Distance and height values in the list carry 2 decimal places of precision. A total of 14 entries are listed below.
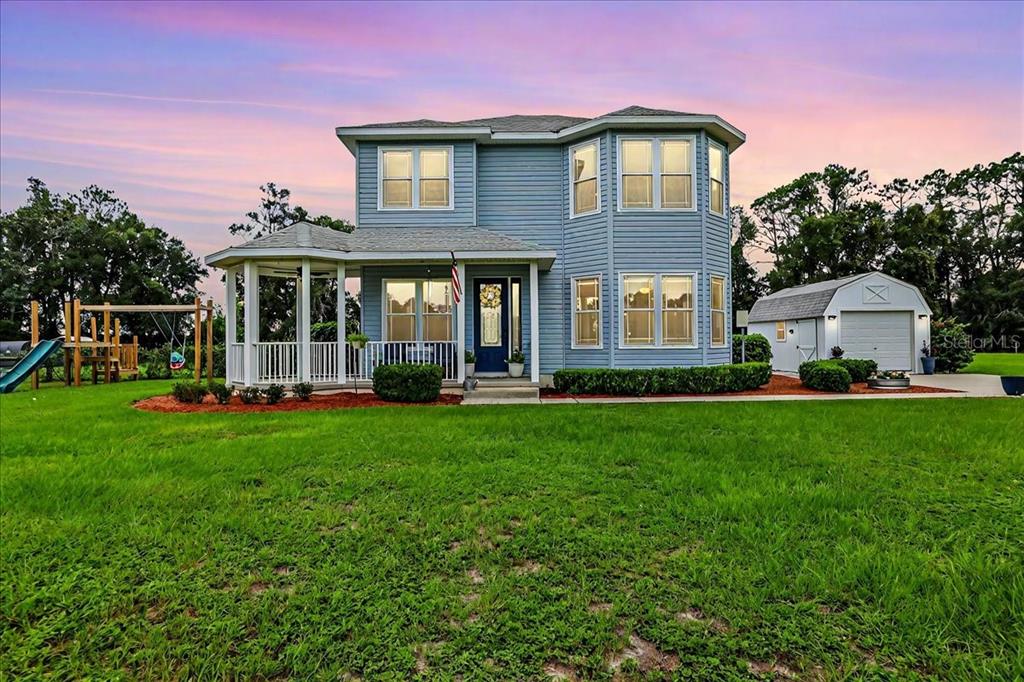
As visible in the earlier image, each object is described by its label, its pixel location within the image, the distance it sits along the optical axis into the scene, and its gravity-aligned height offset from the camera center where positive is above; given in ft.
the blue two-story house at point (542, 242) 39.55 +8.14
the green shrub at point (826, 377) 39.40 -2.93
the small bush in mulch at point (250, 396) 32.53 -3.37
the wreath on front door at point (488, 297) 42.42 +3.91
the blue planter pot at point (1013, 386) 35.37 -3.32
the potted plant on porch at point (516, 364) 39.37 -1.68
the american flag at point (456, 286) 34.81 +4.04
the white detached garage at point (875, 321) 59.47 +2.34
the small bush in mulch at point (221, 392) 32.01 -3.05
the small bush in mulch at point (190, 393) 32.83 -3.18
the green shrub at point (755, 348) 58.03 -0.82
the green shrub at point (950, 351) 60.59 -1.35
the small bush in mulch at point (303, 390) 33.76 -3.12
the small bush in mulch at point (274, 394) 32.12 -3.21
